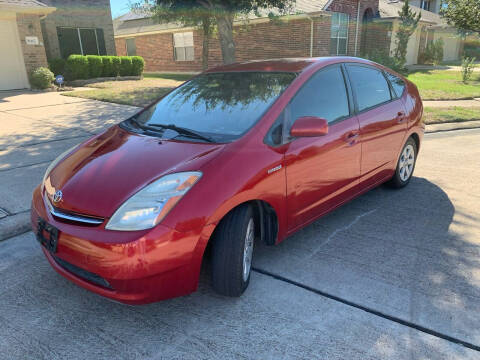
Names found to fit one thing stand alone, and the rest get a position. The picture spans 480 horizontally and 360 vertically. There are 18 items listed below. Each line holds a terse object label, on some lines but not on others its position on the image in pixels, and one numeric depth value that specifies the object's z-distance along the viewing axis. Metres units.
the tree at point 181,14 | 11.83
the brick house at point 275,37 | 19.50
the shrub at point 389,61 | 18.48
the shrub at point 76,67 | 16.67
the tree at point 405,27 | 22.70
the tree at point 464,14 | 19.38
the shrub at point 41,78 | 14.50
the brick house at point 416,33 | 23.95
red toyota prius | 2.46
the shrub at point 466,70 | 17.86
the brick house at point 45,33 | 14.67
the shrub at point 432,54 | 28.42
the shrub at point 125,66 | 18.52
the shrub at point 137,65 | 18.94
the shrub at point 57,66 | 16.77
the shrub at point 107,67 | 17.88
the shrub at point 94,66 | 17.31
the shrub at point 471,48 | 38.89
